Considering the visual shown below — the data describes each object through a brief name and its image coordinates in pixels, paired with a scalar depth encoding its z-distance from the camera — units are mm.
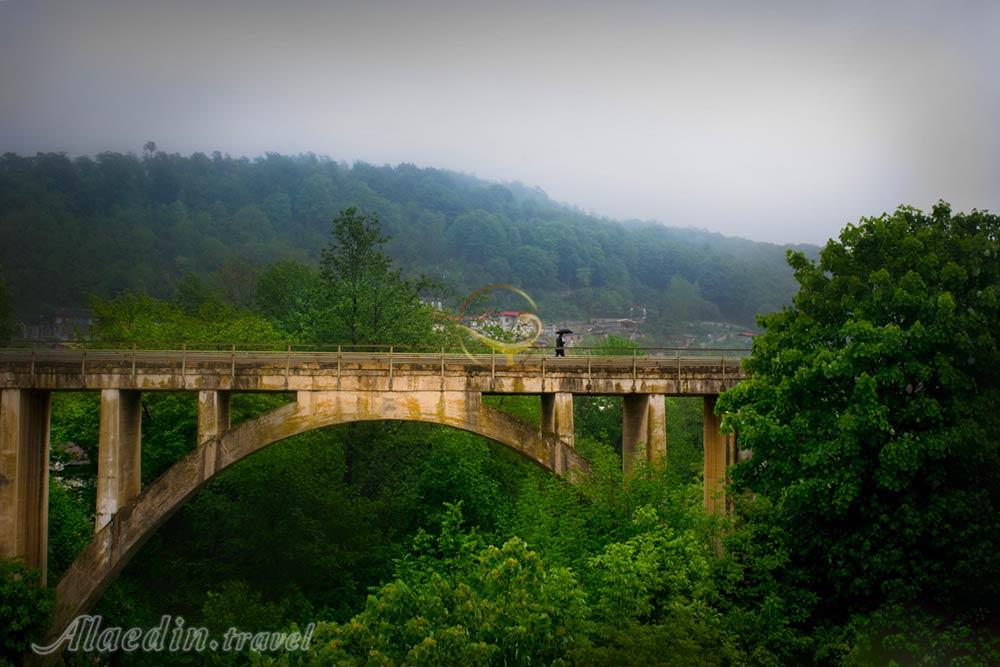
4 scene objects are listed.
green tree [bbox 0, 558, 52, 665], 27875
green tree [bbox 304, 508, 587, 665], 18312
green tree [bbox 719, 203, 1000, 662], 20766
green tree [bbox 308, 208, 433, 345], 44906
